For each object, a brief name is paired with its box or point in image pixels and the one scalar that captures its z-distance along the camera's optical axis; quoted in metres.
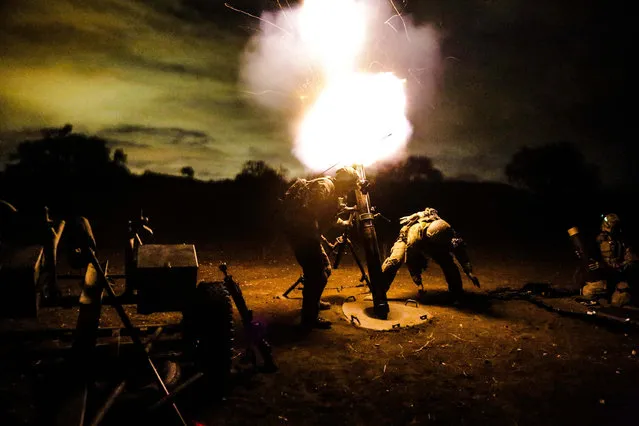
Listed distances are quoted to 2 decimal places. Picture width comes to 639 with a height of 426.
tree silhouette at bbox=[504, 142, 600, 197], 44.62
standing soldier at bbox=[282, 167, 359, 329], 7.66
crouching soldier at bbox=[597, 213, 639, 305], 8.77
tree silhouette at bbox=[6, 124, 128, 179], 31.94
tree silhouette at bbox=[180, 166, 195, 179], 39.92
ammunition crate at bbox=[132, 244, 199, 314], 4.75
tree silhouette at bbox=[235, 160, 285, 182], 35.97
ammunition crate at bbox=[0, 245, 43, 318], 4.09
